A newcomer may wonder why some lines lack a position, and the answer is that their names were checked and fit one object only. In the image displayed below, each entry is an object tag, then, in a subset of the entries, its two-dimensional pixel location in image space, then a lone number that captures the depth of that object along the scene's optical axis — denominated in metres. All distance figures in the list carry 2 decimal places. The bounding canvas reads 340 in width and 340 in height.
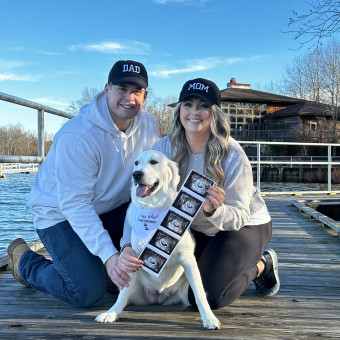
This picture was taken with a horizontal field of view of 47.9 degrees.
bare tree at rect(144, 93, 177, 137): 44.00
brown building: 34.41
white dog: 2.13
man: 2.35
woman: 2.36
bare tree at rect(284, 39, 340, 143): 33.47
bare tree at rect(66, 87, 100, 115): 45.33
